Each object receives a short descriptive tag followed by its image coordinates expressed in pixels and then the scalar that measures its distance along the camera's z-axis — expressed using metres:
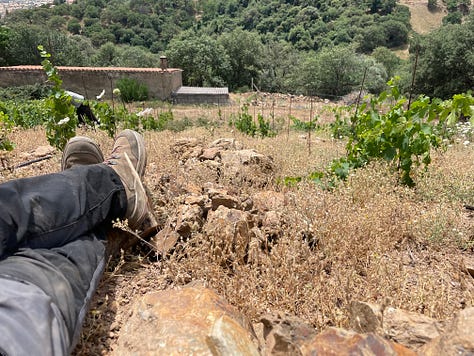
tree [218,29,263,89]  35.84
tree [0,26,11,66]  29.92
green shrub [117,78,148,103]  23.38
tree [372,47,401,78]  42.21
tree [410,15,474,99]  21.50
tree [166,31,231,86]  32.88
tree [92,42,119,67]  40.22
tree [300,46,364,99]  30.72
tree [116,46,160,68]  38.66
